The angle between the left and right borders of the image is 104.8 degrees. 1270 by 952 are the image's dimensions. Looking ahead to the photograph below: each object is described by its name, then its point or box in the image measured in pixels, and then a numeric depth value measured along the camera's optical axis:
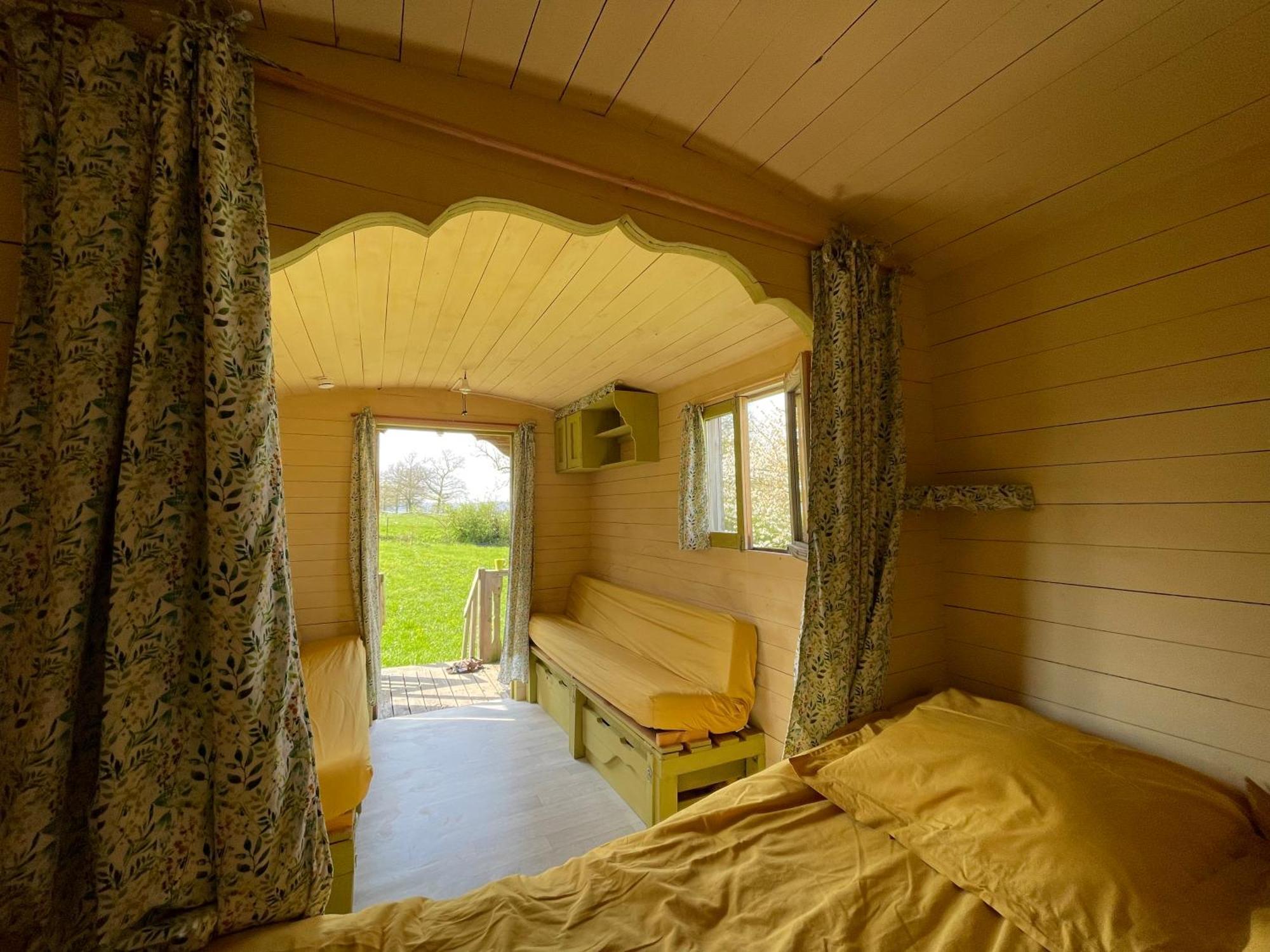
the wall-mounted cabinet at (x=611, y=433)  3.58
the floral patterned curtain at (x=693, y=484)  3.08
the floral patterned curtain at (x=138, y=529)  0.79
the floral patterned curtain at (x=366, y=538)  3.91
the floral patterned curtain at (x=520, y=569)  4.34
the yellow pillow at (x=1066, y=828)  0.91
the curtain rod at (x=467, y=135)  1.02
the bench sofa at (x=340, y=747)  1.88
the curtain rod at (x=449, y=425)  4.20
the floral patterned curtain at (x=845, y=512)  1.66
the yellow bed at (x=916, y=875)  0.92
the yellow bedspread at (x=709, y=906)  0.94
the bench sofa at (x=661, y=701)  2.40
